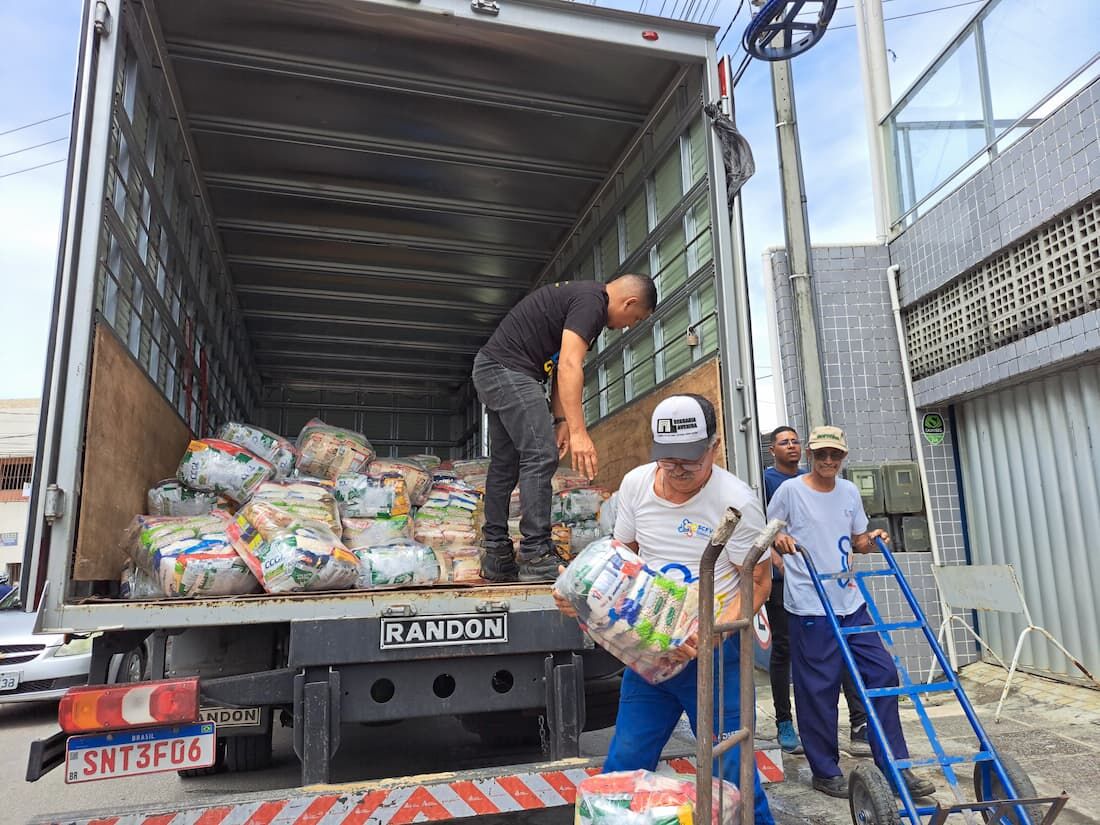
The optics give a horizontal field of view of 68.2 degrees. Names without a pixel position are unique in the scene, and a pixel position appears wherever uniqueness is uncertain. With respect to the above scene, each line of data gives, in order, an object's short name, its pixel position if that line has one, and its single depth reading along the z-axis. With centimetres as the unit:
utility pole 646
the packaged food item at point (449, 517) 397
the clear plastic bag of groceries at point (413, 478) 438
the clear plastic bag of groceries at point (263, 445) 471
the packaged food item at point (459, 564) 350
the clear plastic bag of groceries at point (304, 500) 339
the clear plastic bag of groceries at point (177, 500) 369
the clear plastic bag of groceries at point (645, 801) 164
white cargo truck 268
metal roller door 501
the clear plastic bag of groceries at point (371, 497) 388
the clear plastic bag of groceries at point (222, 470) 396
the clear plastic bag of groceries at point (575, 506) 443
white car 671
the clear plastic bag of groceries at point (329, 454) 465
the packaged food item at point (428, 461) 555
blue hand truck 223
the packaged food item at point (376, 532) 363
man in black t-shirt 332
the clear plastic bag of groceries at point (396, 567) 319
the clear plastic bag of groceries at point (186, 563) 287
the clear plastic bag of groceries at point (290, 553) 291
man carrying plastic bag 215
